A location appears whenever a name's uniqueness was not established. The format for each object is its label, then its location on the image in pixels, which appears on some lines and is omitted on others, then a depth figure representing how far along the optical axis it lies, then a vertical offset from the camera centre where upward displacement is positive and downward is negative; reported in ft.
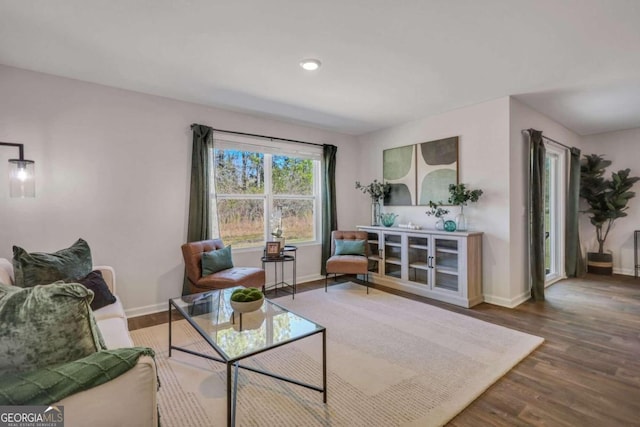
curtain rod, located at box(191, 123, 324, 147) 12.76 +3.67
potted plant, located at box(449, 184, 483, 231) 12.17 +0.66
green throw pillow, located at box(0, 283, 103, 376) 3.21 -1.22
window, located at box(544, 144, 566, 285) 15.80 -0.03
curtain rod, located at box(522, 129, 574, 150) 12.93 +3.49
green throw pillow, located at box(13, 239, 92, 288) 6.64 -1.16
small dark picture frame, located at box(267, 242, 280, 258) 13.09 -1.52
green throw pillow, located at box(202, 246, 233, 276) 10.96 -1.69
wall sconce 8.22 +1.10
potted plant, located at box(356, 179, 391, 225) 16.16 +1.20
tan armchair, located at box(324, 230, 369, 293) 13.46 -2.25
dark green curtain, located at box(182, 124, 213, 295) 11.89 +1.12
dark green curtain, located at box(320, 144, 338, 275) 16.07 +0.78
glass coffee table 5.48 -2.40
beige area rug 5.78 -3.77
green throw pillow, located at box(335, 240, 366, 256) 14.48 -1.59
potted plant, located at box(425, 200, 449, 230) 13.50 +0.07
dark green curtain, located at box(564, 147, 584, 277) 16.19 -0.47
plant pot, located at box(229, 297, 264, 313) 6.73 -2.04
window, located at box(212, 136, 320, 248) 13.33 +1.16
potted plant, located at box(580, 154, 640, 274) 16.21 +0.84
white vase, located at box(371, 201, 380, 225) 16.77 +0.18
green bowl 15.35 -0.26
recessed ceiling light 8.56 +4.40
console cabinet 11.75 -2.16
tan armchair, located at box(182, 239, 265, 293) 10.42 -2.14
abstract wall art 13.39 +2.07
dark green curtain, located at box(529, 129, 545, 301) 12.30 -0.06
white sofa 3.20 -2.08
